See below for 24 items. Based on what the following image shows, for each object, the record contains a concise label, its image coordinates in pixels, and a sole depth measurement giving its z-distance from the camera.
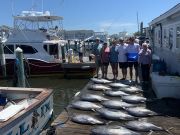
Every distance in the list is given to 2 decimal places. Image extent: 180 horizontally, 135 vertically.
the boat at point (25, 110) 3.50
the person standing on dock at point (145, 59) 6.14
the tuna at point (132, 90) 5.62
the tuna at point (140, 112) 4.26
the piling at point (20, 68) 7.19
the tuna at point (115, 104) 4.64
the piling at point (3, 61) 9.95
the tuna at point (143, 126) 3.73
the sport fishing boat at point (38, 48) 10.29
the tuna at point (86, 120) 3.98
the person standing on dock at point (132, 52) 6.51
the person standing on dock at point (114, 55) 6.74
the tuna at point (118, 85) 5.98
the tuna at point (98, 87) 5.93
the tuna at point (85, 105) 4.59
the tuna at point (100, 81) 6.48
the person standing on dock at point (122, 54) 6.53
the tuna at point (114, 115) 4.15
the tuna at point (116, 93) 5.40
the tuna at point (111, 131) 3.56
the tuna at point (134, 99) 4.95
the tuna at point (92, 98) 5.07
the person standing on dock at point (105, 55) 6.91
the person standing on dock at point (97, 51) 7.25
